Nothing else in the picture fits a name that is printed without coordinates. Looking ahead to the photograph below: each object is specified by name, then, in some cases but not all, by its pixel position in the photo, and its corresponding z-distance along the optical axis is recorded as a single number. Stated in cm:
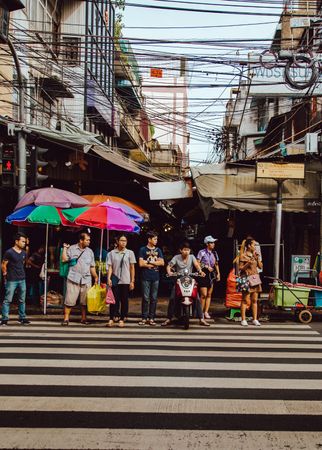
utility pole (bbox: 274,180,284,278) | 1323
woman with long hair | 1150
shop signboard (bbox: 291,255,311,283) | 1384
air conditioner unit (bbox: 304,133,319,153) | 1433
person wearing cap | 1179
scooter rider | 1119
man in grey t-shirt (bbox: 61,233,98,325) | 1131
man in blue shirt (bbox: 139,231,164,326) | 1138
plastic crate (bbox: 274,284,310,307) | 1192
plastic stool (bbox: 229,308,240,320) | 1232
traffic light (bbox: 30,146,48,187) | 1292
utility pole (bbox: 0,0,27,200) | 1268
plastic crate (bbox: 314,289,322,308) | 1200
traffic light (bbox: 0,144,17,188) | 1268
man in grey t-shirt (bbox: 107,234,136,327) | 1109
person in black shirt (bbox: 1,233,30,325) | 1095
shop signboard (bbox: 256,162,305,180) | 1342
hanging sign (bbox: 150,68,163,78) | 2922
